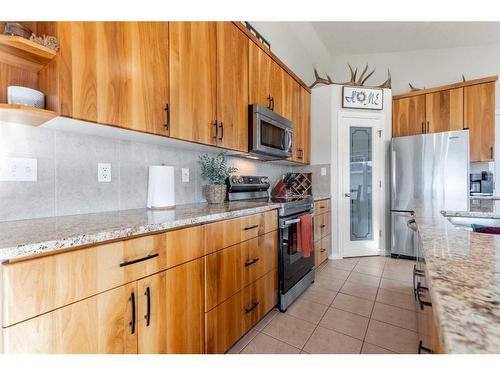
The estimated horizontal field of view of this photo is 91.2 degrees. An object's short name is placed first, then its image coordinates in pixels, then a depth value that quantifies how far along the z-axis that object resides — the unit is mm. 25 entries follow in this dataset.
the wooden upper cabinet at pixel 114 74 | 1077
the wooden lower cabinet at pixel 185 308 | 1136
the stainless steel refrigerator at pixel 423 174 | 3062
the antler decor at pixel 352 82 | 3512
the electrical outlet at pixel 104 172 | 1456
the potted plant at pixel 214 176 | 2047
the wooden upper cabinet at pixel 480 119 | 3268
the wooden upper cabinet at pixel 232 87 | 1874
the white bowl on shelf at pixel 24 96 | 1021
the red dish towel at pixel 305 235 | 2262
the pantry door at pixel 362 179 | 3512
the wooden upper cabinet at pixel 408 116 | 3529
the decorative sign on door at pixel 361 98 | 3438
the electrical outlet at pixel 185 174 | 1999
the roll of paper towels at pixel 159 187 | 1583
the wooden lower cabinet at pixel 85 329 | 715
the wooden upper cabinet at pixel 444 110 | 3371
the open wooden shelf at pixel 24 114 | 954
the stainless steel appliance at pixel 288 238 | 2010
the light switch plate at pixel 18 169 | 1118
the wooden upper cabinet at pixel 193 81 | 1522
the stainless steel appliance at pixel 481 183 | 3348
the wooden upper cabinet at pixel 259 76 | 2219
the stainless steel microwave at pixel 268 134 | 2188
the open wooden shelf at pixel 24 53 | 972
